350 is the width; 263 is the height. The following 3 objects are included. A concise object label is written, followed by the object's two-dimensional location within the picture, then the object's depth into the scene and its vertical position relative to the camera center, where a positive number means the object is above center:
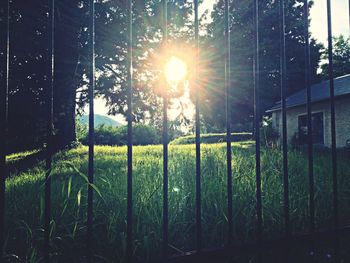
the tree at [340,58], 31.25 +11.27
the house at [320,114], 14.47 +1.92
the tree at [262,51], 22.42 +8.71
